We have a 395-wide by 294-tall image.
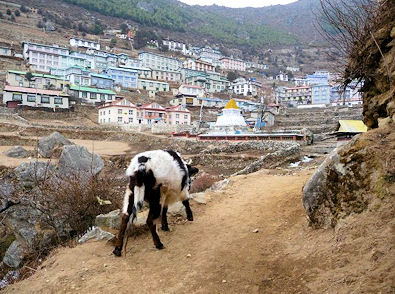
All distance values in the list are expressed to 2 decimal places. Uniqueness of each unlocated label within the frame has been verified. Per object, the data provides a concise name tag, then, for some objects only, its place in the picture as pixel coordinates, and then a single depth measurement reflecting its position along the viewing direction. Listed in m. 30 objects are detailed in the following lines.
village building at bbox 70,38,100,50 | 106.50
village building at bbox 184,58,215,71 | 118.79
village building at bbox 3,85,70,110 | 56.59
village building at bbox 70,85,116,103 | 69.31
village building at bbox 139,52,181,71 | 110.00
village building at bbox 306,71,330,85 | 104.31
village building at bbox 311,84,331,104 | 89.75
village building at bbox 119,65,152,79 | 93.76
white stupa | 46.66
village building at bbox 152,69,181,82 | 101.88
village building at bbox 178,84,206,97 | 86.44
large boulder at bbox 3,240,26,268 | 8.85
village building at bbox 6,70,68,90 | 66.88
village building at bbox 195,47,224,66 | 150.56
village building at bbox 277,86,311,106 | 103.25
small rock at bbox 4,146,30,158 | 28.47
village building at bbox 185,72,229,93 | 100.50
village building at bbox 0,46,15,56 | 81.94
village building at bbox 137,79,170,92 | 88.88
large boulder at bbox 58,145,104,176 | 18.10
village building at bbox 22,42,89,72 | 82.75
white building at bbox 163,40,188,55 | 149.38
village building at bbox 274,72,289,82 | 152.00
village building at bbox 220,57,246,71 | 152.25
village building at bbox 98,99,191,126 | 57.97
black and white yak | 5.17
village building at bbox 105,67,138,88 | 86.81
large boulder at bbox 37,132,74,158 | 30.04
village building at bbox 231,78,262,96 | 111.00
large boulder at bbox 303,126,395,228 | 3.96
